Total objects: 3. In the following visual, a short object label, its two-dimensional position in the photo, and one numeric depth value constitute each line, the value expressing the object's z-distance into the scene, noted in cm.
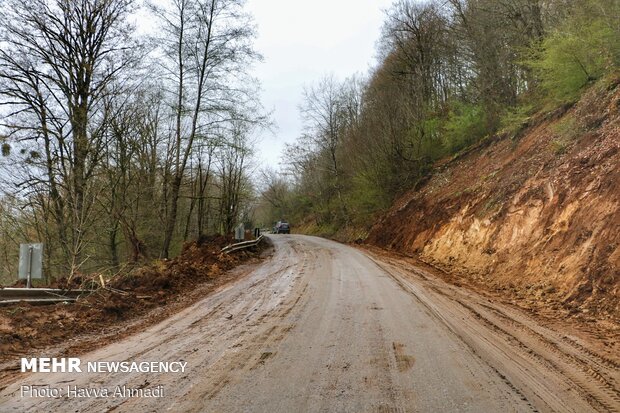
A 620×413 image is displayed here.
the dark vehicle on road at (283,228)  5341
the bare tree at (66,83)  1612
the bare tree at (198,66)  1903
